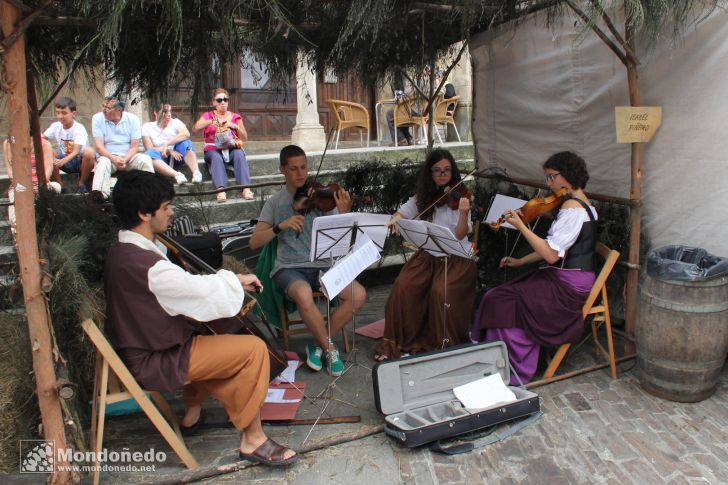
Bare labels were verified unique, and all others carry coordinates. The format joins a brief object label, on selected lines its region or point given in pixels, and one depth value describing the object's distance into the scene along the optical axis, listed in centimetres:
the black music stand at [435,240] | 375
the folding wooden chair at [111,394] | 268
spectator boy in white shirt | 681
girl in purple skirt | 369
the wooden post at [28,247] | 255
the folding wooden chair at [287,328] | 438
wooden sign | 373
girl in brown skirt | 418
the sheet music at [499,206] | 456
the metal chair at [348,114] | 941
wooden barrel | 337
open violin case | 311
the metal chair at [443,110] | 1066
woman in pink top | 763
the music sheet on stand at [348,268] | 321
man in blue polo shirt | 697
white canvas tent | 362
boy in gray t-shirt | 407
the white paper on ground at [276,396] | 367
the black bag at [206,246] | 404
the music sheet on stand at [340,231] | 383
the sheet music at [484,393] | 335
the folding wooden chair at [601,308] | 371
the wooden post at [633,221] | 375
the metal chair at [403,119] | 938
